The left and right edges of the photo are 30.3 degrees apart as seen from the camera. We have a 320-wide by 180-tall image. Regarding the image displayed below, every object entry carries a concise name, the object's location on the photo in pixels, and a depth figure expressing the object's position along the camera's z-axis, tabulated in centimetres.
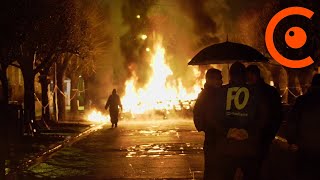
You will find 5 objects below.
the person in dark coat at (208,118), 737
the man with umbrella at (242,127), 697
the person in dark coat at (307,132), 713
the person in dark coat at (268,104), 718
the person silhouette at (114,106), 2817
